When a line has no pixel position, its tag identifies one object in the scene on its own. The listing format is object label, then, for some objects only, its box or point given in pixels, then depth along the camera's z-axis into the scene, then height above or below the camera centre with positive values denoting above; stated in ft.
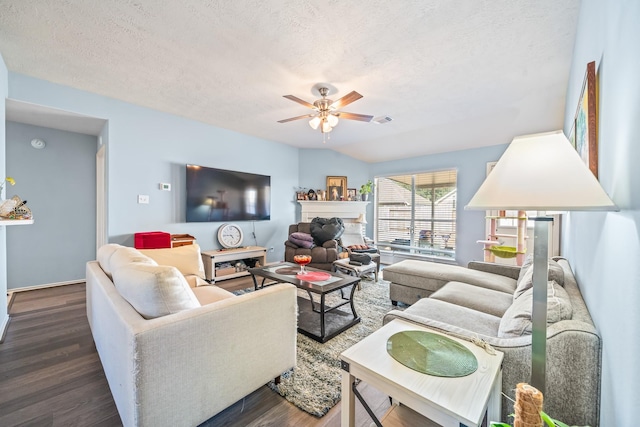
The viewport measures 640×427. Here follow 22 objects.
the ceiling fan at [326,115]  9.14 +3.56
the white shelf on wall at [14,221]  5.95 -0.38
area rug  4.99 -3.80
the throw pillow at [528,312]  3.74 -1.70
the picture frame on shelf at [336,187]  18.28 +1.68
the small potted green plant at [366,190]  18.01 +1.45
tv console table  12.53 -2.72
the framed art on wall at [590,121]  3.72 +1.47
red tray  8.09 -2.26
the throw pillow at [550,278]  5.14 -1.44
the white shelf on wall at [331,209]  17.66 +0.02
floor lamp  2.28 +0.21
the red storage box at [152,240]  10.59 -1.39
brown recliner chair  13.14 -2.34
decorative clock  14.03 -1.57
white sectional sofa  3.50 -2.22
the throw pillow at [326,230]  14.32 -1.19
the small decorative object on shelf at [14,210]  6.13 -0.09
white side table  2.60 -2.01
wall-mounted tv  12.84 +0.75
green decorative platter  3.14 -1.99
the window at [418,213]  15.93 -0.17
